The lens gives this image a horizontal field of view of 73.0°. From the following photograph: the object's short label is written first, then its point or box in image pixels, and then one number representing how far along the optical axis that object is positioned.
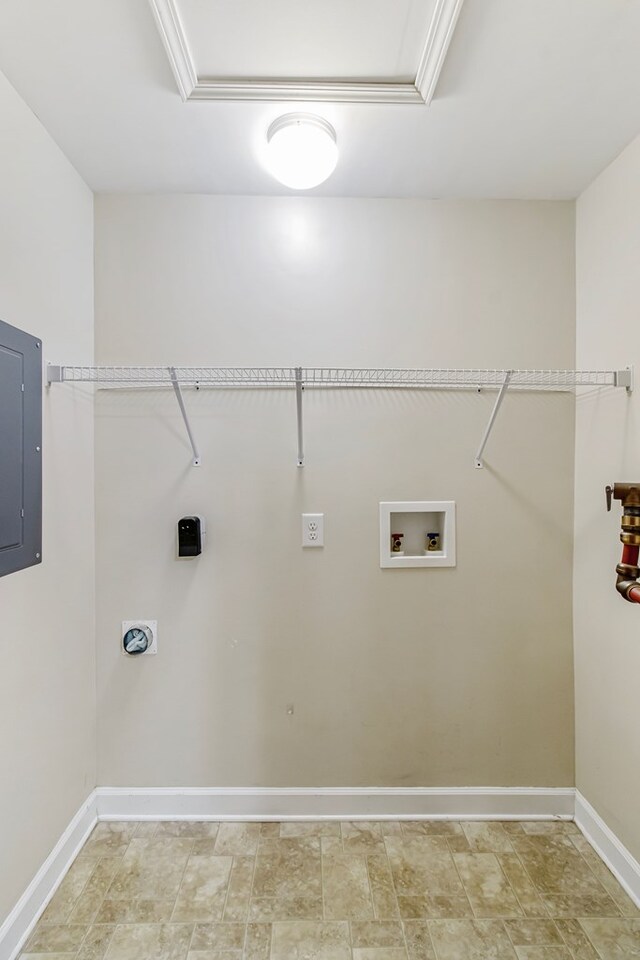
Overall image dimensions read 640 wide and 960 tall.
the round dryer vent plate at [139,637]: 1.61
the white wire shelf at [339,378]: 1.63
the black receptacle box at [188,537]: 1.58
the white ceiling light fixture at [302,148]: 1.28
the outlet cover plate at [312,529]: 1.67
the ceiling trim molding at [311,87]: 1.11
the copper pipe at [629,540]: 1.32
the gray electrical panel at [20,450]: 1.16
